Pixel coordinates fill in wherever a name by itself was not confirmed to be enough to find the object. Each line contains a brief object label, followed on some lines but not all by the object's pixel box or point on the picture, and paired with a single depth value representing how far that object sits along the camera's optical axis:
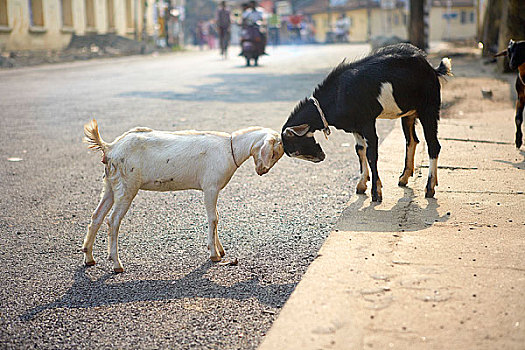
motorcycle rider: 22.16
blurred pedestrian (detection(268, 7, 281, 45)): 47.59
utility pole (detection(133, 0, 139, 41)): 38.17
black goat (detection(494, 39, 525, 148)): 6.44
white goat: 3.84
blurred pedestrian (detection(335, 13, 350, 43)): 55.25
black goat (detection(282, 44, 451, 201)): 4.67
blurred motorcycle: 22.16
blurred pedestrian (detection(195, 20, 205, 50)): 43.75
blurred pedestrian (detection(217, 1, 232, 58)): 28.81
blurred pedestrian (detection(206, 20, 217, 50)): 44.25
